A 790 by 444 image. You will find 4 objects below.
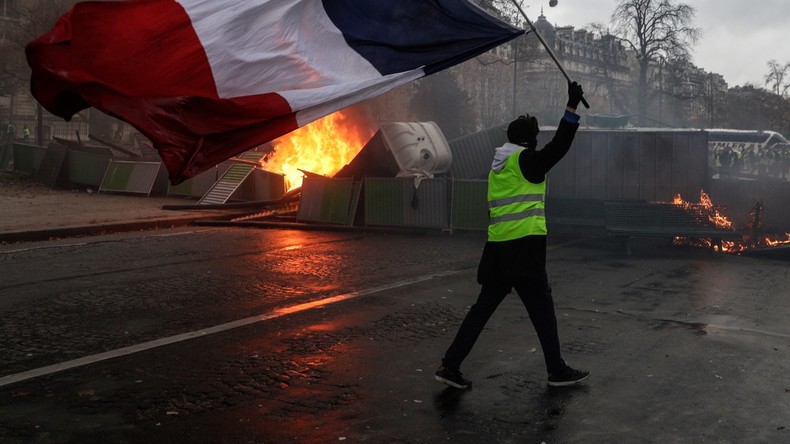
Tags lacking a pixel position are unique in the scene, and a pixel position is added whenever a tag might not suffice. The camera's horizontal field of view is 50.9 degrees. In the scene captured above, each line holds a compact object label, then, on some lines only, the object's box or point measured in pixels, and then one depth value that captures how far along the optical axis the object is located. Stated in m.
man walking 5.58
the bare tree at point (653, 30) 53.62
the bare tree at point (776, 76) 70.73
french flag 5.50
